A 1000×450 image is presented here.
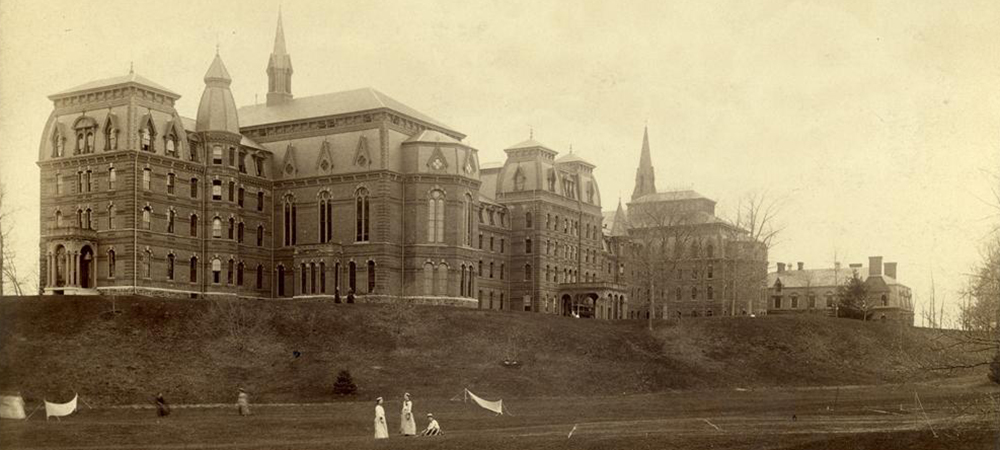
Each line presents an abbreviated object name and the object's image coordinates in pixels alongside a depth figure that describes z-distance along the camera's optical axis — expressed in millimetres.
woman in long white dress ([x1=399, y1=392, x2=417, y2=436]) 32312
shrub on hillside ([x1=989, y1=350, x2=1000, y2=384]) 47359
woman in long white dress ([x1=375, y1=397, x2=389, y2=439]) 31312
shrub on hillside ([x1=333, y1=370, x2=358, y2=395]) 45344
